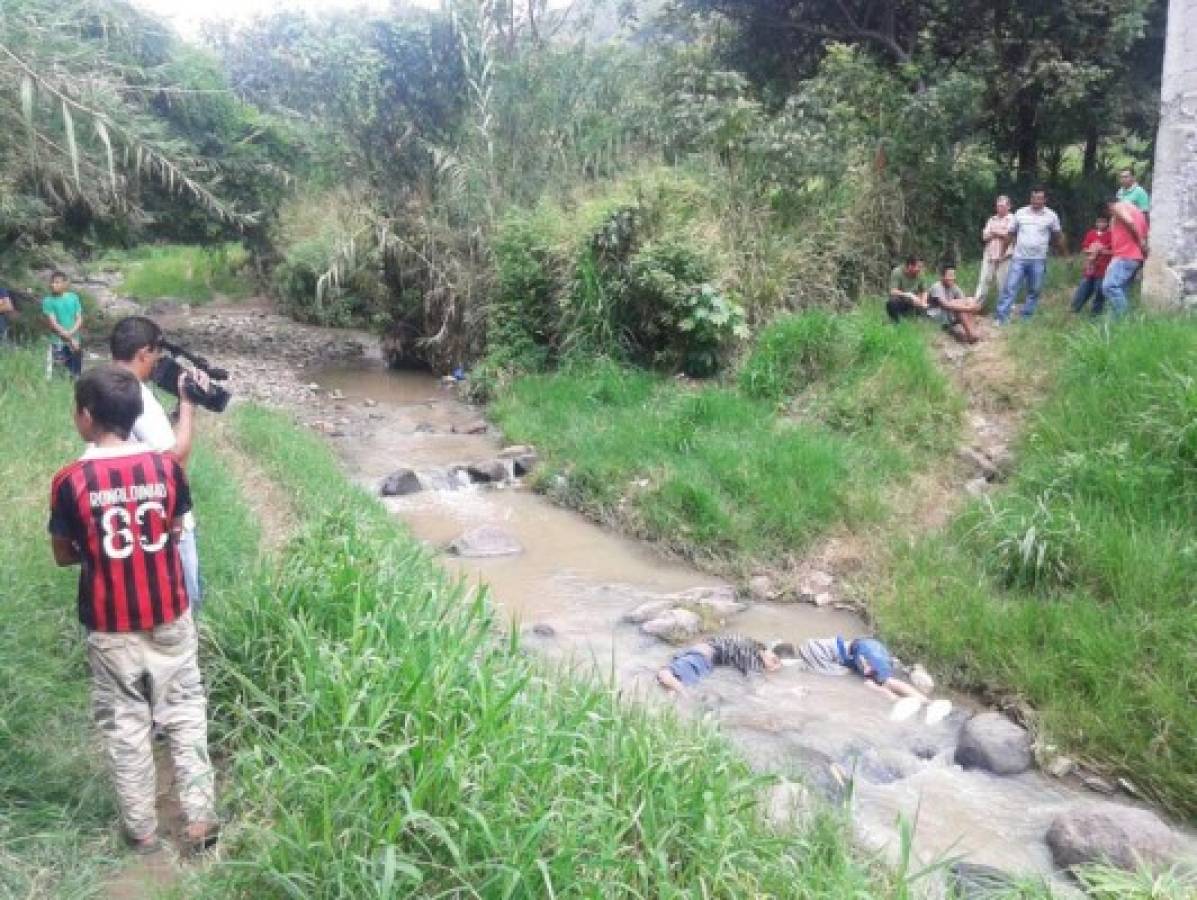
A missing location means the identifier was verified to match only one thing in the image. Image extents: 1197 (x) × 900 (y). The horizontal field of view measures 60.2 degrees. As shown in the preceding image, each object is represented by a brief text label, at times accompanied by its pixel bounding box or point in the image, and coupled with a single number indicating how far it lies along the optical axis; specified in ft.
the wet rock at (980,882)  13.21
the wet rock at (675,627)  23.66
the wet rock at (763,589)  26.58
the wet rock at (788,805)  13.29
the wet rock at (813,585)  26.43
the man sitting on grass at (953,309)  35.88
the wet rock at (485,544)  28.89
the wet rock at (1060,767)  18.52
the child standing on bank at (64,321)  35.56
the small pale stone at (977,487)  28.37
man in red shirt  31.76
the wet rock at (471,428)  42.75
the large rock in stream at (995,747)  18.63
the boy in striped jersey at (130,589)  11.20
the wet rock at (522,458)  36.70
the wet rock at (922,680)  21.65
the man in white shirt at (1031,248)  35.17
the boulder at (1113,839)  15.11
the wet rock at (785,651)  23.04
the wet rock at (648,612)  24.66
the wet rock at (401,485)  34.63
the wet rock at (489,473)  36.09
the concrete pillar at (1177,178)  30.71
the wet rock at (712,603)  24.88
